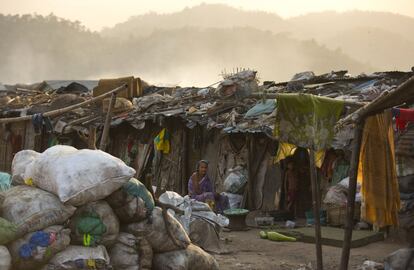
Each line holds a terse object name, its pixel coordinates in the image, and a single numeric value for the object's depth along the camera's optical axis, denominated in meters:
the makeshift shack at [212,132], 12.55
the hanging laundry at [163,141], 14.63
